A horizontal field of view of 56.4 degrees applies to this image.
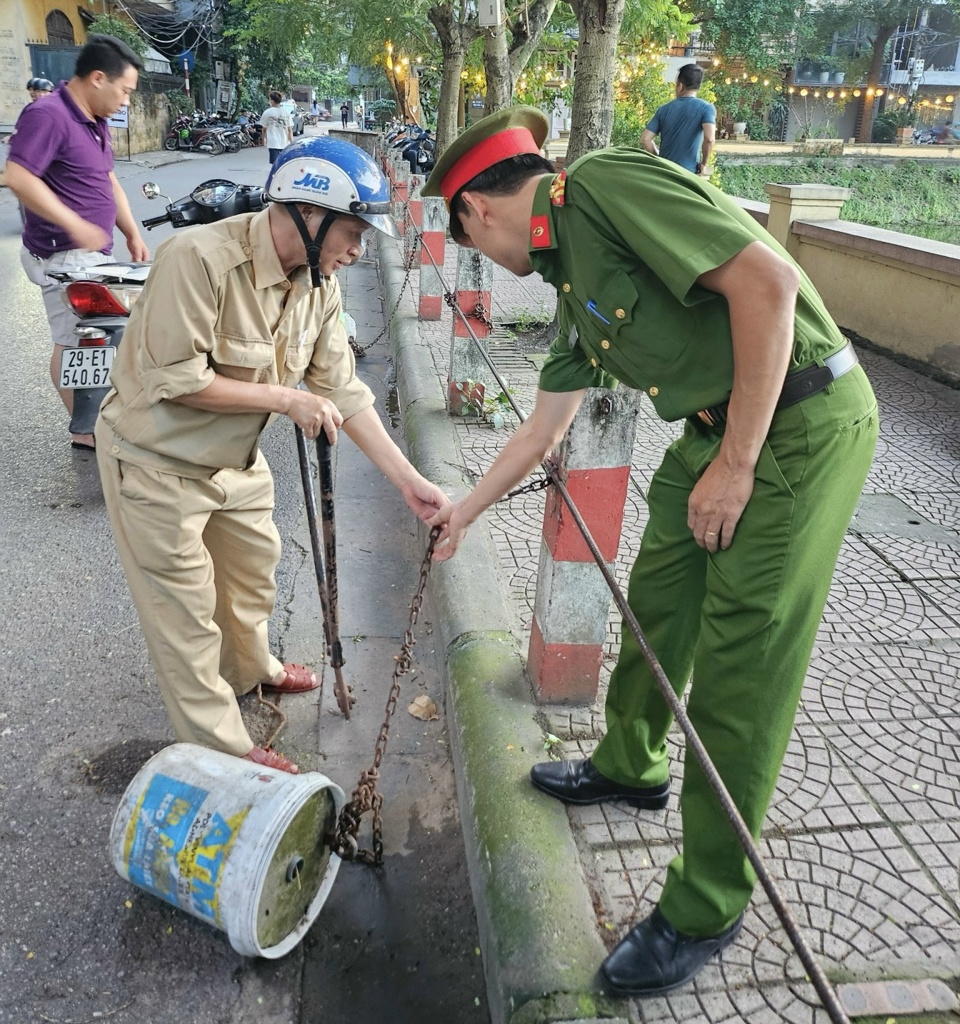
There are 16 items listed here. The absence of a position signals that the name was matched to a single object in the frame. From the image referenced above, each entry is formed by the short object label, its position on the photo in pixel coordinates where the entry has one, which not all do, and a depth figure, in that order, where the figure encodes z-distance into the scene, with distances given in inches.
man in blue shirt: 350.0
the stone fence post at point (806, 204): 361.1
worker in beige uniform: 92.9
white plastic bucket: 83.4
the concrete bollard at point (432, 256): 298.5
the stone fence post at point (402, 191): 479.2
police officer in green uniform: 68.4
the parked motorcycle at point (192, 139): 1272.1
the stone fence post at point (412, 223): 404.8
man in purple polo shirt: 185.0
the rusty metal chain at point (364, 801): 90.4
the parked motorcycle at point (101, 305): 197.2
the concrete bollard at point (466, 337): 221.8
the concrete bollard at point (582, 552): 105.4
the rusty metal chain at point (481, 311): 226.7
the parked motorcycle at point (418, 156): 695.3
